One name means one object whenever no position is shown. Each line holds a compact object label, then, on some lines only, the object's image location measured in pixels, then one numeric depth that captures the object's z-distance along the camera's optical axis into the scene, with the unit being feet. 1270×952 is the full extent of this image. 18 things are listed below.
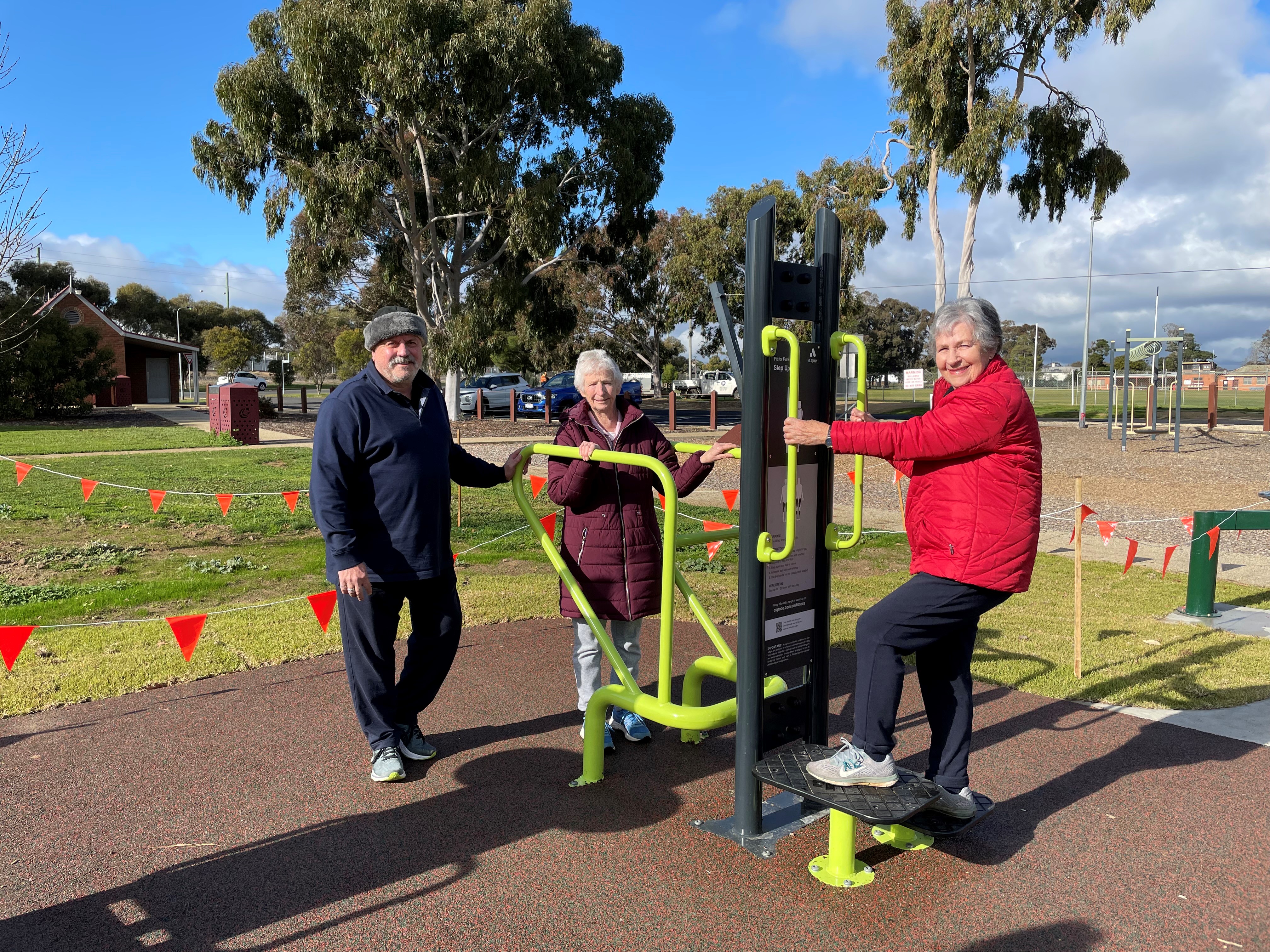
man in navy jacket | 11.68
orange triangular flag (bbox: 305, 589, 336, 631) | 15.90
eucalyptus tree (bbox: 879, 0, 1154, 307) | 78.12
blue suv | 98.27
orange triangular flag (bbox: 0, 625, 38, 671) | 14.08
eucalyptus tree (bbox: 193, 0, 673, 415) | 70.90
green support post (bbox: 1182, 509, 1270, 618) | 20.17
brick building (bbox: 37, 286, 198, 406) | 127.95
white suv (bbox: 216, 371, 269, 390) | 80.73
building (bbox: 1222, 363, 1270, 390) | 209.77
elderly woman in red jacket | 9.38
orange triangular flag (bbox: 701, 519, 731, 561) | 15.59
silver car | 102.37
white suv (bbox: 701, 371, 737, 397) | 164.66
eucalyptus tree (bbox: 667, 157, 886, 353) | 96.12
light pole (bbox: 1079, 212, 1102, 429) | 83.87
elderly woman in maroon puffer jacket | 12.85
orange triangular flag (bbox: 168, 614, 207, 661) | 14.53
